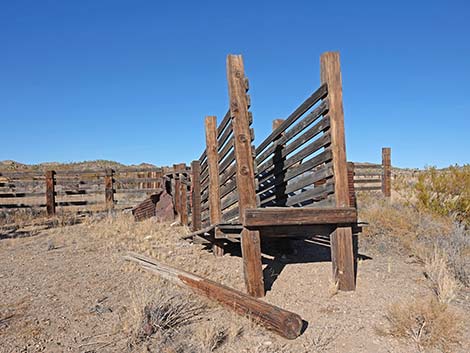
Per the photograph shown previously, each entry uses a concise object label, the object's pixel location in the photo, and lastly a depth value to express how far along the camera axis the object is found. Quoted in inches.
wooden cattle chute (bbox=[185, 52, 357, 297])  172.2
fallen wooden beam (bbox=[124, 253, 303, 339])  128.6
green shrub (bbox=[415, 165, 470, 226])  334.0
